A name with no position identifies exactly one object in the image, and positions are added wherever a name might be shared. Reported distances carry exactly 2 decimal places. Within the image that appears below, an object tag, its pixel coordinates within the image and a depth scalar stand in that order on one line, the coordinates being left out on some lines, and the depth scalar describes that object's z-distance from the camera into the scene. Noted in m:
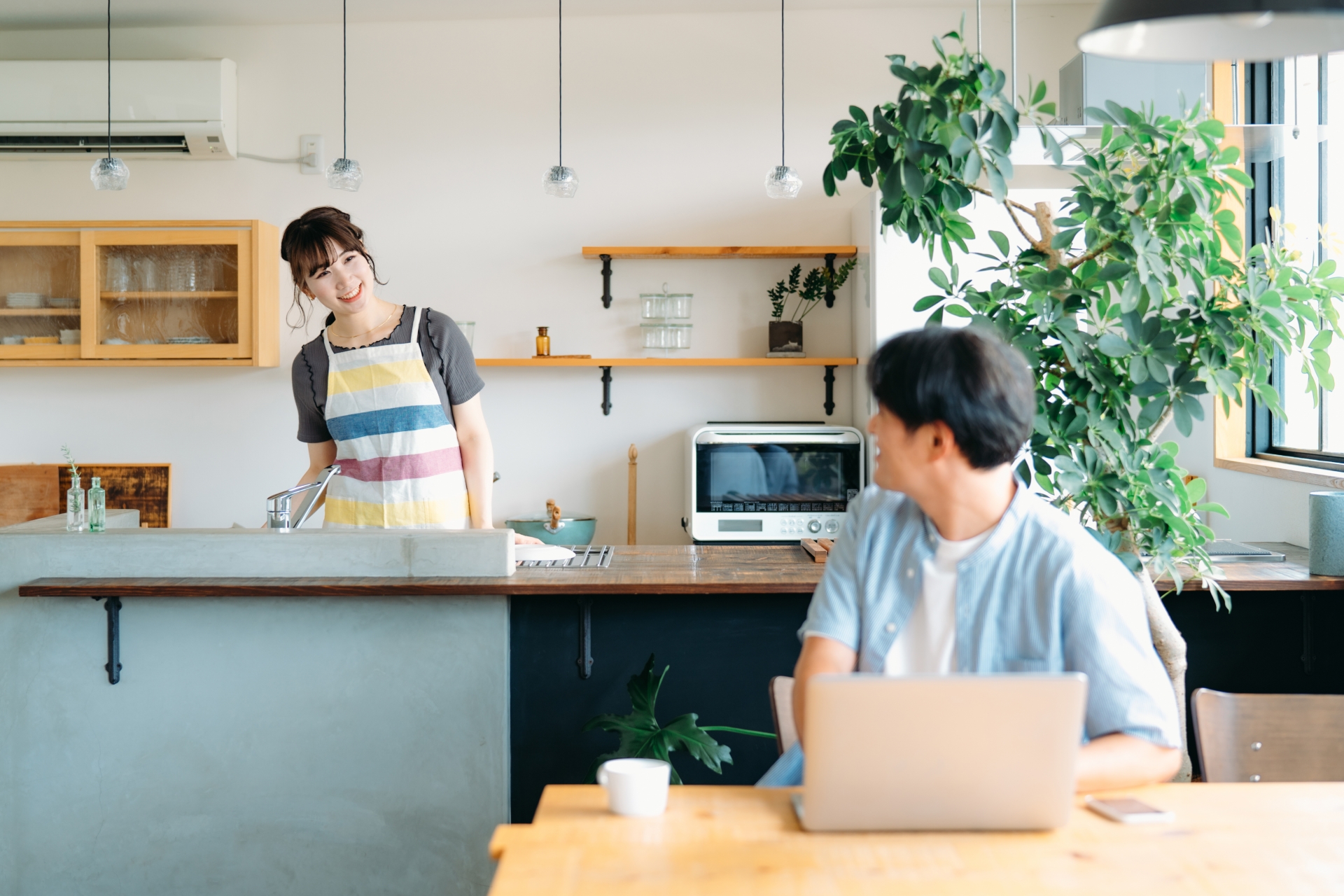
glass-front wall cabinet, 3.74
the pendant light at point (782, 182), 3.14
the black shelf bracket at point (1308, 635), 2.25
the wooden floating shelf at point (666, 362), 3.79
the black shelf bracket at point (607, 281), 3.92
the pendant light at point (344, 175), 3.20
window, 2.69
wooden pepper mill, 3.95
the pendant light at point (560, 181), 3.17
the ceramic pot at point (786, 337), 3.85
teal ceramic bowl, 3.69
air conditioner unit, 3.78
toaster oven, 3.56
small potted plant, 3.84
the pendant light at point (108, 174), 3.15
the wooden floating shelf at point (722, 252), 3.77
